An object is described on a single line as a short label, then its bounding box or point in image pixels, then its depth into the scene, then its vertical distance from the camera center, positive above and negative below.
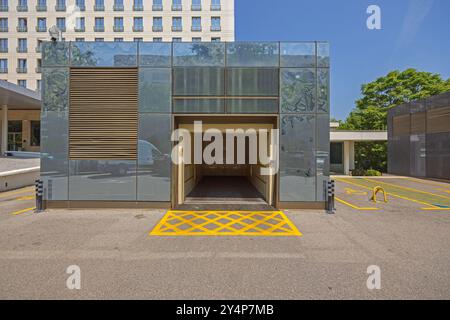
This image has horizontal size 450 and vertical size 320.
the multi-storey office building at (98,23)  33.41 +21.95
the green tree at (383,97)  28.12 +8.82
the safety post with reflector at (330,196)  8.90 -1.53
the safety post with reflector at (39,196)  8.82 -1.54
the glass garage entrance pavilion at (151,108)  9.16 +2.28
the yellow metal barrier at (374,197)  10.85 -1.95
